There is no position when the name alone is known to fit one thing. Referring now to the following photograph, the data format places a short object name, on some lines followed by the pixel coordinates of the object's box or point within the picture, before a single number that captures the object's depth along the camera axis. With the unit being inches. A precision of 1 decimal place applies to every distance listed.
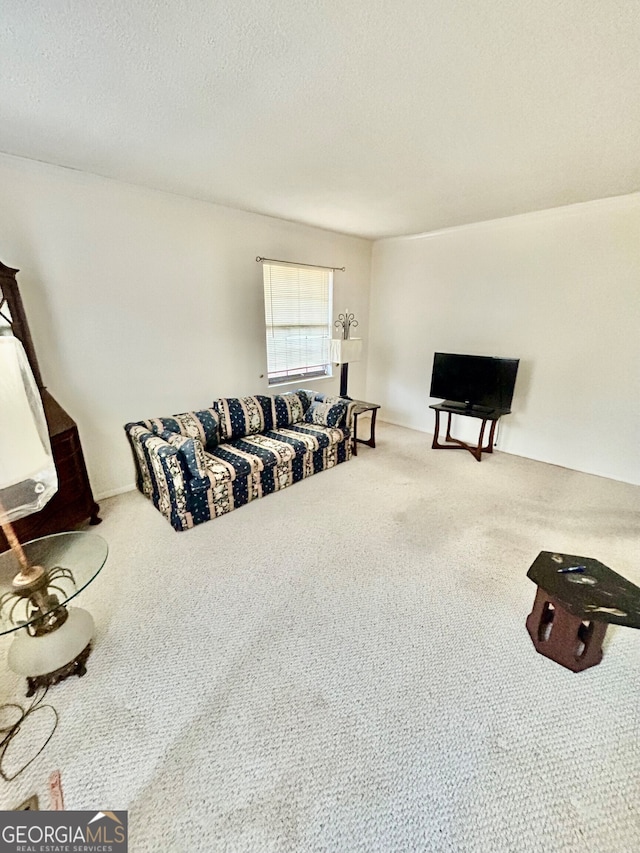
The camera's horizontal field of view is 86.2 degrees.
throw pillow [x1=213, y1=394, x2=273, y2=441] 127.5
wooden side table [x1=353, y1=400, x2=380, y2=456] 149.2
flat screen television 139.7
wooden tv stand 140.8
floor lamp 157.1
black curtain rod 138.7
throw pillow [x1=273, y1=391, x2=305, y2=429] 141.0
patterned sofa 98.1
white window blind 151.3
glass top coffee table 53.4
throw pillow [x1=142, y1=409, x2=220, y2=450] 111.8
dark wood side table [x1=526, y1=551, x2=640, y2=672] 55.0
